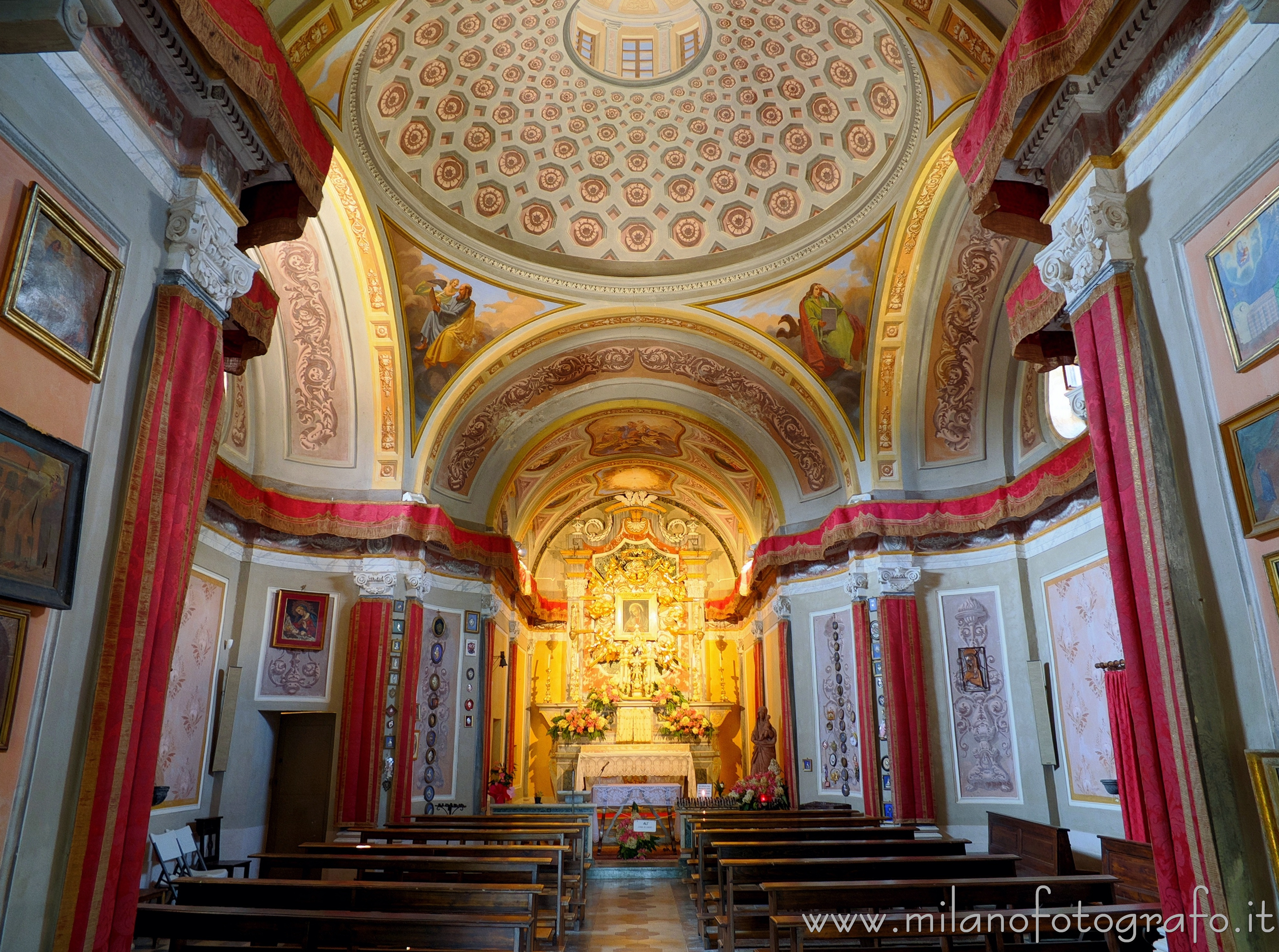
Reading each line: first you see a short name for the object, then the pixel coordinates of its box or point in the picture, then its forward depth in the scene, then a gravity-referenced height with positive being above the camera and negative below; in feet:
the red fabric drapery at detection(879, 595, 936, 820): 41.63 +1.87
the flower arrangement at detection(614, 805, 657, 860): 46.01 -4.97
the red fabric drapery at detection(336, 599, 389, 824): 41.39 +1.87
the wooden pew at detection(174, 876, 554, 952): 19.93 -3.34
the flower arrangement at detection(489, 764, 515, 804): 55.77 -2.17
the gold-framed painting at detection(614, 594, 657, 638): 84.53 +12.85
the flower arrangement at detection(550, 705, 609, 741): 69.82 +1.97
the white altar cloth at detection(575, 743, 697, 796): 68.33 -1.13
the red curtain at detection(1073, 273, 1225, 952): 14.43 +2.58
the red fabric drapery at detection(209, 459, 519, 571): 38.86 +11.46
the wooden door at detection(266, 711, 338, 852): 42.24 -1.46
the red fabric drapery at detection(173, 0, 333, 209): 15.87 +13.35
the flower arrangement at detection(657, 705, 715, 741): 74.23 +2.14
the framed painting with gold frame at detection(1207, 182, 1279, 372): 13.47 +7.34
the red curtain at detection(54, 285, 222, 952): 14.10 +2.15
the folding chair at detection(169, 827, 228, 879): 31.35 -3.91
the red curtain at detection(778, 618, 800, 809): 52.31 +1.41
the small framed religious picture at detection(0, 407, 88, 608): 12.30 +3.52
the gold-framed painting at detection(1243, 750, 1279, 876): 13.12 -0.67
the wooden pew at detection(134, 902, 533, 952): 17.44 -3.55
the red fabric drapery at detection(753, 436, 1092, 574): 35.17 +11.38
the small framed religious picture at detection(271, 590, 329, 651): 41.83 +6.27
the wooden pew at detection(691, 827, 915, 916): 30.30 -3.07
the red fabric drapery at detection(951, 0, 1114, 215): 16.48 +13.47
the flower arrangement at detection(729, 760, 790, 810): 51.70 -2.64
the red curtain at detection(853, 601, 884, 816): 43.04 +1.90
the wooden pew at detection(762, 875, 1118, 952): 19.30 -3.29
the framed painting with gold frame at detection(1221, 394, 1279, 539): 13.38 +4.39
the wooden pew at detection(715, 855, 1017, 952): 22.94 -3.18
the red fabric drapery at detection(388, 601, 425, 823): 42.65 +1.25
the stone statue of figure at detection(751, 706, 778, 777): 57.72 +0.20
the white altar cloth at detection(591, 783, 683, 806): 59.11 -3.00
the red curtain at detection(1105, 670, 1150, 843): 29.17 -0.39
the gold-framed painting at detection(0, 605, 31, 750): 12.50 +1.35
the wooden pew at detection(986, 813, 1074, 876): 31.19 -3.74
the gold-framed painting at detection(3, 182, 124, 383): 12.95 +7.31
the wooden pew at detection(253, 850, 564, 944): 24.21 -3.21
